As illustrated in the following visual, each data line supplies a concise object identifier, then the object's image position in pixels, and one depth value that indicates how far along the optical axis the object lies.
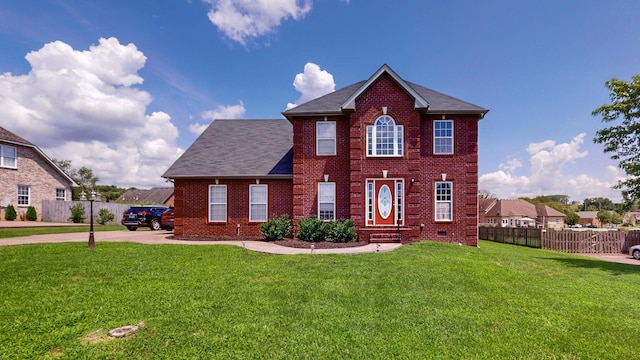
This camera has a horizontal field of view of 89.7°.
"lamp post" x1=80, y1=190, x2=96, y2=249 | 11.55
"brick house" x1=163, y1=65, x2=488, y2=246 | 15.12
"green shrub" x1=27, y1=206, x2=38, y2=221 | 27.22
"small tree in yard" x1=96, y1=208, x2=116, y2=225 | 28.66
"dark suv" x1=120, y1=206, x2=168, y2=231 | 21.34
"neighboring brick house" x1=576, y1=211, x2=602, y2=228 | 75.44
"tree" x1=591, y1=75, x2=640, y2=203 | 12.23
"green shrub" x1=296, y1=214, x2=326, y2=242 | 14.74
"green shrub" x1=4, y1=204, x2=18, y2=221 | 25.80
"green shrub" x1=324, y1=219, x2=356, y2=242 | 14.50
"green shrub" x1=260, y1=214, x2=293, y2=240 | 15.55
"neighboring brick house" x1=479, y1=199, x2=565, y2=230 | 55.69
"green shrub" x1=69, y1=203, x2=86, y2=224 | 28.28
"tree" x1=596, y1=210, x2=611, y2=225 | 70.08
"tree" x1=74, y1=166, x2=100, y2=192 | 62.72
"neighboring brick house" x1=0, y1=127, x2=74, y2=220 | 26.50
